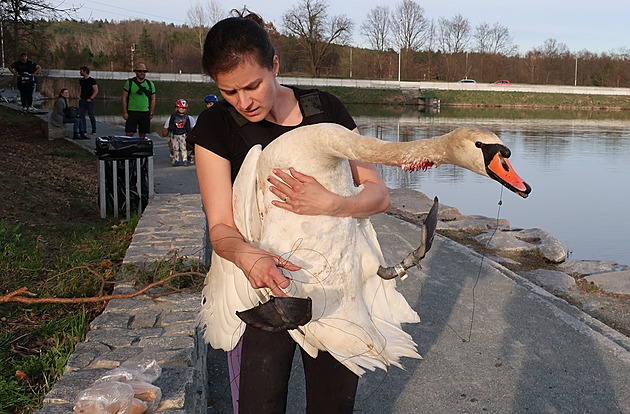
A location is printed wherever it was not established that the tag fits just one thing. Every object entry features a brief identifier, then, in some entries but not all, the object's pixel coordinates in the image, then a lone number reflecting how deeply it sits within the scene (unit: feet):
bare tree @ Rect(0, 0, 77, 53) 55.57
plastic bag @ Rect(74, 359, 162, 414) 7.95
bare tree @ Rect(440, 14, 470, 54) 288.30
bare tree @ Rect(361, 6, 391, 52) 284.00
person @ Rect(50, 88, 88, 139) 53.57
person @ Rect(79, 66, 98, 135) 56.77
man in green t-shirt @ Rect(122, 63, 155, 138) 42.37
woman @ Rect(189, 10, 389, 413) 7.54
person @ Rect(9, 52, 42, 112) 70.85
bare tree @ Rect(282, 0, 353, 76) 246.88
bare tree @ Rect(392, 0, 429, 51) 276.00
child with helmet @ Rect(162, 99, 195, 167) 43.86
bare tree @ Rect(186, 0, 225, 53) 239.30
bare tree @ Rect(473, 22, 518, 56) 301.43
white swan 7.39
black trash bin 27.35
